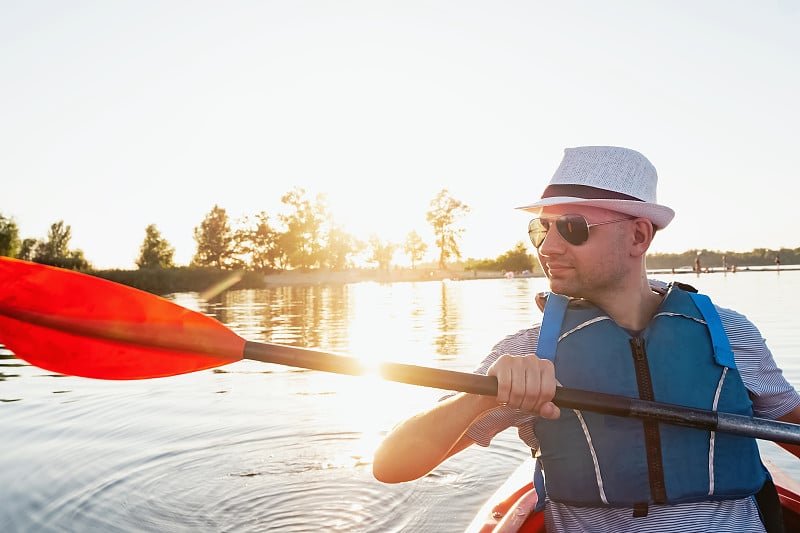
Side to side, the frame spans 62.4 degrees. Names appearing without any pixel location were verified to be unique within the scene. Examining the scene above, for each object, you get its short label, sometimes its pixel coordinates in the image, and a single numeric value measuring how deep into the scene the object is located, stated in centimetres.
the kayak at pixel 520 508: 299
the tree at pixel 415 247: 9269
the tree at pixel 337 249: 8088
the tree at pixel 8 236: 4659
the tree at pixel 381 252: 9019
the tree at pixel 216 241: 8019
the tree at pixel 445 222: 9200
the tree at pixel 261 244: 7931
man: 211
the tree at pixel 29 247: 7406
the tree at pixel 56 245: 7600
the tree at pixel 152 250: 7662
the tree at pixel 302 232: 7862
